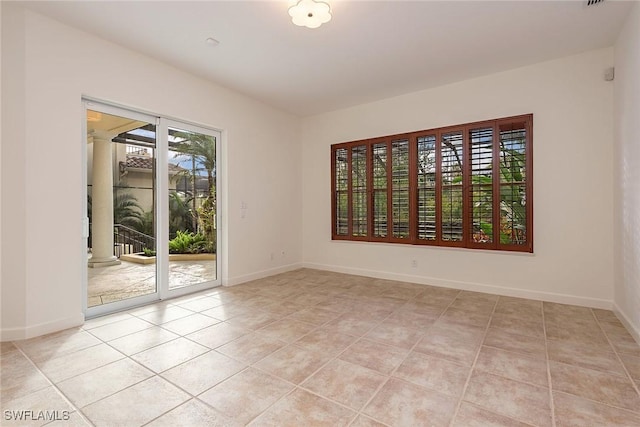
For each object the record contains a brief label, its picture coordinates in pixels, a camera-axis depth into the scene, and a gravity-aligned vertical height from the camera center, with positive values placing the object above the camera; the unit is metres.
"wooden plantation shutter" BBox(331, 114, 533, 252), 3.94 +0.39
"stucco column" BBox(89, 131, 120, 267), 3.30 +0.13
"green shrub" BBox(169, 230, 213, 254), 4.06 -0.41
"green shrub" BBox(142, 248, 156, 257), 3.79 -0.47
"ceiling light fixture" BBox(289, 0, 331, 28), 2.54 +1.71
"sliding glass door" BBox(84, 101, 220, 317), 3.33 +0.08
